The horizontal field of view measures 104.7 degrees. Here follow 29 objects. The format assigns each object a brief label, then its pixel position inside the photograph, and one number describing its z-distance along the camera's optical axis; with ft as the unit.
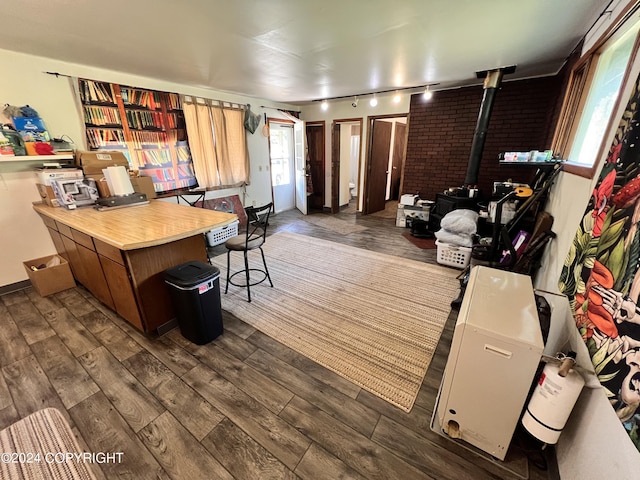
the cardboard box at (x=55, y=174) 8.38
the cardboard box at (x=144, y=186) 10.29
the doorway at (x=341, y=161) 18.88
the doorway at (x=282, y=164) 19.02
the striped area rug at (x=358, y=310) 6.09
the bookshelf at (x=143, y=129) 10.26
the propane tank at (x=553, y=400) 3.47
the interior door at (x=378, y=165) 18.13
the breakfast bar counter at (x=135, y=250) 6.12
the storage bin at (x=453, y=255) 10.69
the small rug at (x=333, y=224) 16.34
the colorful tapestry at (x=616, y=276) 2.74
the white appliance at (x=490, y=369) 3.71
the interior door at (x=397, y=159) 22.48
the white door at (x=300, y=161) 18.74
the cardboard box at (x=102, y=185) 9.27
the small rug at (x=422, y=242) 13.67
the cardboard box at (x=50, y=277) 8.64
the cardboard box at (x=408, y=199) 15.72
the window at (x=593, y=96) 5.20
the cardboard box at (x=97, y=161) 9.22
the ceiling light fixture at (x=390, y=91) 13.96
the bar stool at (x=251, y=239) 7.88
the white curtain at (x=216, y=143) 13.43
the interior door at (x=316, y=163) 19.85
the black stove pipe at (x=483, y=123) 10.91
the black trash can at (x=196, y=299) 6.13
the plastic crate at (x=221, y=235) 13.47
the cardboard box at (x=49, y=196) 8.50
